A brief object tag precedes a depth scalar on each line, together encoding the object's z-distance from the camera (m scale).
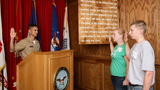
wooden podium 2.21
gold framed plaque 2.78
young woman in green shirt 2.19
